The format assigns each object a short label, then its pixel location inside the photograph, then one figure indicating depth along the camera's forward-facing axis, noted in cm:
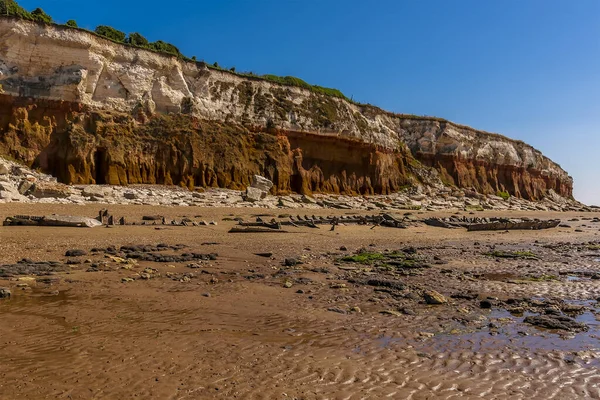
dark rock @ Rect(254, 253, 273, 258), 1203
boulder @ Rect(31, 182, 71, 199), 2200
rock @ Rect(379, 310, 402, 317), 687
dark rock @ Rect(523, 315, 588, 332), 642
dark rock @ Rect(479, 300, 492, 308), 753
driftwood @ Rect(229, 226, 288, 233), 1711
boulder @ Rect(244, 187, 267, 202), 2998
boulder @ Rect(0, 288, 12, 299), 668
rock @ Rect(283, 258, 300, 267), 1080
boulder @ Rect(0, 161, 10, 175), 2397
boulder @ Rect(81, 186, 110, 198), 2411
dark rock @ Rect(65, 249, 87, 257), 1036
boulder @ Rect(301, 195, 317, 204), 3341
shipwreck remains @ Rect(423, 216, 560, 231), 2399
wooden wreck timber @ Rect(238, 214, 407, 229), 2003
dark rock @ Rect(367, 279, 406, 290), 883
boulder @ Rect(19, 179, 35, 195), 2215
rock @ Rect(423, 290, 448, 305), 766
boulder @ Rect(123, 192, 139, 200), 2512
